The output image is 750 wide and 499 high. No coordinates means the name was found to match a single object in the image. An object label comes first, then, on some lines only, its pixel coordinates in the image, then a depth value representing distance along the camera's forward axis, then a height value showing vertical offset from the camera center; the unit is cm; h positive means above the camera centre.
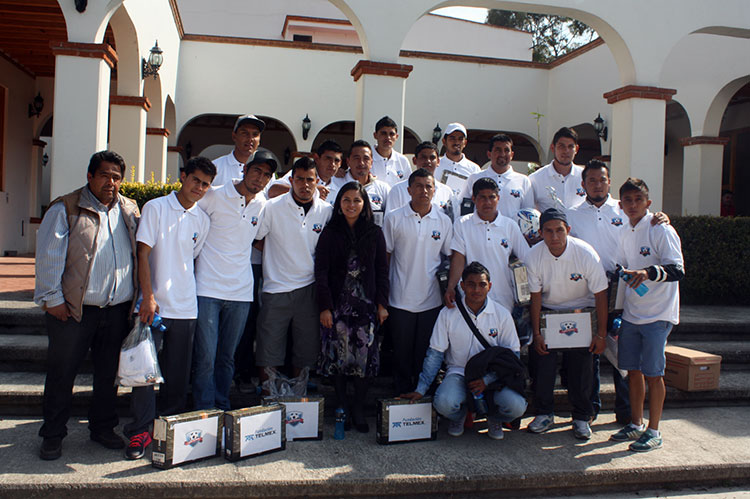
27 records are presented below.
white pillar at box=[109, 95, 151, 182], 902 +166
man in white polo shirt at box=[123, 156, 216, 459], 353 -28
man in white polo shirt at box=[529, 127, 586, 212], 481 +60
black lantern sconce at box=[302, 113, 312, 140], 1372 +273
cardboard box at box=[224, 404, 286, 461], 345 -114
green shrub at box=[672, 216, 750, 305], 757 +3
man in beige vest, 333 -31
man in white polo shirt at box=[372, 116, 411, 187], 493 +75
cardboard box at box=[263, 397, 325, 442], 381 -114
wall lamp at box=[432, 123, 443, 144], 1445 +280
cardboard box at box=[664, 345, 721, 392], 477 -94
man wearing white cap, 505 +75
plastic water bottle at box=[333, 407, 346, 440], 388 -121
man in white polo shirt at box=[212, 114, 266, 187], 424 +65
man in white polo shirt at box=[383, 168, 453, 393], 413 -16
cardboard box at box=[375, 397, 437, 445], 378 -114
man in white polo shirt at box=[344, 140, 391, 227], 446 +53
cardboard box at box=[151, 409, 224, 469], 330 -115
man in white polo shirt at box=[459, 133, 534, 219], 479 +56
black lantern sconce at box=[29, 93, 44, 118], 1191 +258
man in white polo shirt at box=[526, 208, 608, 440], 404 -33
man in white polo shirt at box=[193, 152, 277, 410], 379 -21
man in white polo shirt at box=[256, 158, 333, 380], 397 -22
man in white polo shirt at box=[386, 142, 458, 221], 456 +42
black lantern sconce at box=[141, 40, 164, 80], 930 +279
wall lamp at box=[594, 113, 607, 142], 1298 +281
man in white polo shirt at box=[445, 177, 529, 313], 416 +4
